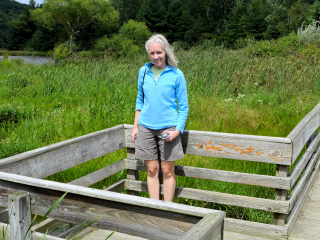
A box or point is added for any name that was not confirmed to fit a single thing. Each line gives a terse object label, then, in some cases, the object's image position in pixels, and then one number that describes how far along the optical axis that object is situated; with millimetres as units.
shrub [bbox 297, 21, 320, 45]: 19422
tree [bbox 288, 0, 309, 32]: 43781
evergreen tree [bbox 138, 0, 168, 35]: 59312
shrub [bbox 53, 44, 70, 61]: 23777
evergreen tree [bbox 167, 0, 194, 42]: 60031
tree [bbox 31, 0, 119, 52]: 39031
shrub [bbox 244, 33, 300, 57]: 17736
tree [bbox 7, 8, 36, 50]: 63125
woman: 3074
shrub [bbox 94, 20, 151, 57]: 36125
